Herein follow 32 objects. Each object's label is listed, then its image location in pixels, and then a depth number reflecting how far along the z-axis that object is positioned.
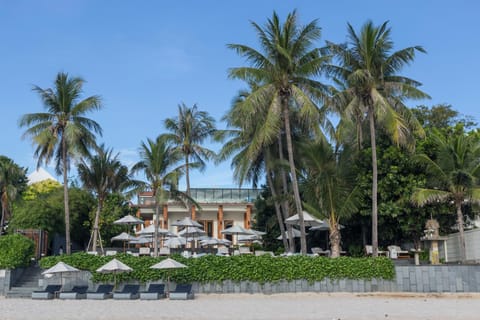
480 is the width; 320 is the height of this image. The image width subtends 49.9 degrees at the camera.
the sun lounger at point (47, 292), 20.43
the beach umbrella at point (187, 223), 27.44
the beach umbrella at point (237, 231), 28.89
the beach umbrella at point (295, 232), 28.42
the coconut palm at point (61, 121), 27.09
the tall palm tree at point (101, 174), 30.64
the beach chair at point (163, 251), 25.64
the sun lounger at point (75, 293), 20.17
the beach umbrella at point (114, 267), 20.19
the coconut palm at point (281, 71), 23.00
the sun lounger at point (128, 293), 19.89
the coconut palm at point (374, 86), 22.61
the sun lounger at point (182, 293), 19.56
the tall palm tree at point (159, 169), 25.95
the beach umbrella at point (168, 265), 20.11
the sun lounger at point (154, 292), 19.69
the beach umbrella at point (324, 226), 25.95
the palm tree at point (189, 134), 33.25
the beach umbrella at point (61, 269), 20.38
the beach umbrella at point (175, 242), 29.50
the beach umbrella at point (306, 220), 23.97
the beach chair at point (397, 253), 23.84
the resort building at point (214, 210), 42.12
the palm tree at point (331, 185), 23.64
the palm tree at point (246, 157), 28.81
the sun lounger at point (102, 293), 20.11
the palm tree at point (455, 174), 21.86
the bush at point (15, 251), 22.48
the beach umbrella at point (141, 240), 30.80
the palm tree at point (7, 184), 38.75
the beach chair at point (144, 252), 26.77
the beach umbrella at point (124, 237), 29.72
